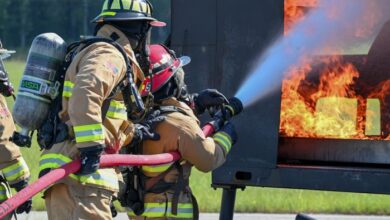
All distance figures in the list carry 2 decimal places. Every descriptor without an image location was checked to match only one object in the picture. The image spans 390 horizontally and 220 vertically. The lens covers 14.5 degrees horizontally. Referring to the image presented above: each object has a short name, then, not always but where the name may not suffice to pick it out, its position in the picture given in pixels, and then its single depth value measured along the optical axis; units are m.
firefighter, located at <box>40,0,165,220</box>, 6.87
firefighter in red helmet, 8.05
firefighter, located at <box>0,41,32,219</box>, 9.05
